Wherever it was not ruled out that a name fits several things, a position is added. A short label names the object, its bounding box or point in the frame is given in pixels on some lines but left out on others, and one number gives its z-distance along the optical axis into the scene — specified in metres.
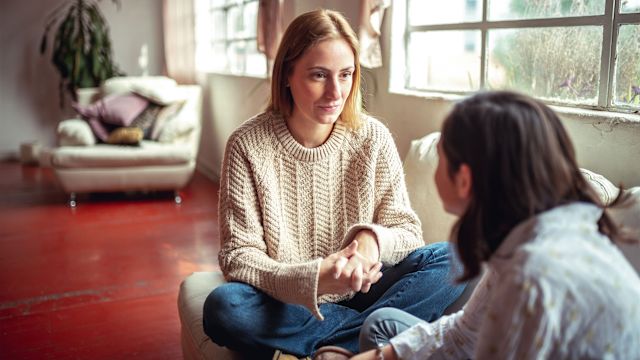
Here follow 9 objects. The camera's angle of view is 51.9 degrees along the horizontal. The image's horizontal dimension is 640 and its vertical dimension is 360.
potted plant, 6.04
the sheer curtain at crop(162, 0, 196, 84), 6.29
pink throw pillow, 4.99
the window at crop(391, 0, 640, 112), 1.92
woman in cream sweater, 1.57
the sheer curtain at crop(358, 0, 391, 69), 2.73
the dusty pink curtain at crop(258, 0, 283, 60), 3.98
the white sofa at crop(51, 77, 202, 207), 4.65
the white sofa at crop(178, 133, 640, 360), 1.67
